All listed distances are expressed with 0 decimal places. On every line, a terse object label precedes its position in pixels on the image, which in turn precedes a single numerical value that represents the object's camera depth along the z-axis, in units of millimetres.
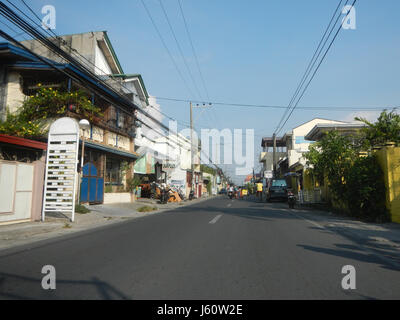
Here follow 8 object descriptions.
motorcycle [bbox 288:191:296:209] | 20531
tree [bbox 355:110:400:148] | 12696
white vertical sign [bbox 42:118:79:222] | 11703
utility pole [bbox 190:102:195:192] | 33278
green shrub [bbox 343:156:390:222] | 12156
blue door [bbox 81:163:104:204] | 17125
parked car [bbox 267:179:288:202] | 28641
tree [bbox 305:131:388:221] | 12250
